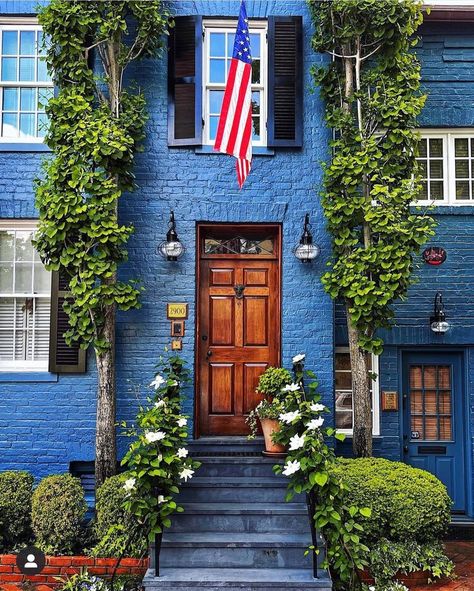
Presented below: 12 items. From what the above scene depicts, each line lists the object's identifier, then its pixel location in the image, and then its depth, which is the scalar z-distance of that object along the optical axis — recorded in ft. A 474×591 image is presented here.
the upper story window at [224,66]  25.11
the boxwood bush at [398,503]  19.49
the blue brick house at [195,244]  23.88
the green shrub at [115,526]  19.36
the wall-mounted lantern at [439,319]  26.68
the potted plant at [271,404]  21.86
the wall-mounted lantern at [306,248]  23.57
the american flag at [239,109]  20.72
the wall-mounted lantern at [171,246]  23.48
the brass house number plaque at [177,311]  23.81
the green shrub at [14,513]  20.61
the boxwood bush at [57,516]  19.86
